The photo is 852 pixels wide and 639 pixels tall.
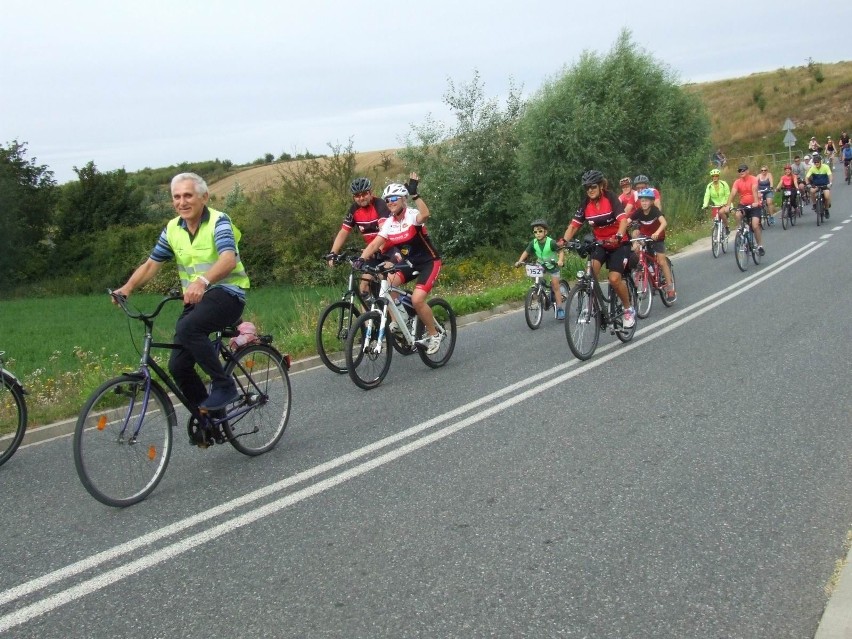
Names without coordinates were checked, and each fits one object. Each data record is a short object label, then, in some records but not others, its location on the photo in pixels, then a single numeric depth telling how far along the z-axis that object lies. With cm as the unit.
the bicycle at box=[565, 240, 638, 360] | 923
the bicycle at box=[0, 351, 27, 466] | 655
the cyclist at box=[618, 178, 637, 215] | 1536
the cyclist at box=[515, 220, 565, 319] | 1214
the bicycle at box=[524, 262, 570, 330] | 1209
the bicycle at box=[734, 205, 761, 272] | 1700
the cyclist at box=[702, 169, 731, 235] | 1934
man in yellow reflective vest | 556
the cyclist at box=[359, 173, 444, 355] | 908
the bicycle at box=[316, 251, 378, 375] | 940
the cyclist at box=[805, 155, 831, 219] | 2598
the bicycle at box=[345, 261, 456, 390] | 839
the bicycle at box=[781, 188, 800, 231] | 2734
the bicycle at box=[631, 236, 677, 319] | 1220
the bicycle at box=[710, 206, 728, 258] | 2031
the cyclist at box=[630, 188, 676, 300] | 1308
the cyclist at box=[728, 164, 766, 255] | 1777
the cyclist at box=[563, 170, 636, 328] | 973
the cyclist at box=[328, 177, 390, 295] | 994
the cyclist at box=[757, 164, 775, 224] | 2605
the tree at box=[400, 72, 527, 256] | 3425
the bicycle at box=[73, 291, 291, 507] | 514
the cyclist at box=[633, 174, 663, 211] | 1479
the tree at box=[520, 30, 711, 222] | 3114
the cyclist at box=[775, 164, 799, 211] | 2720
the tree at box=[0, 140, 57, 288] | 5744
